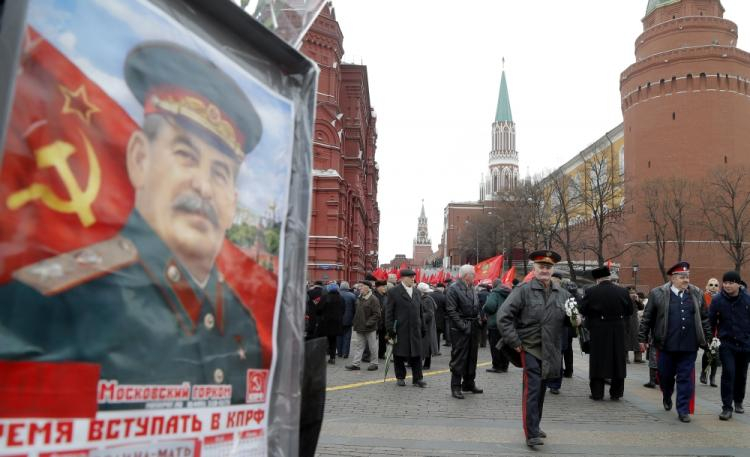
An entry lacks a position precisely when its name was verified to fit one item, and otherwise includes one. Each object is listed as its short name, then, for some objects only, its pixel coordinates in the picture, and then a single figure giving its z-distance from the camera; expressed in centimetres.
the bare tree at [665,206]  5001
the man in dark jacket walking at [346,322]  1560
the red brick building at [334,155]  3881
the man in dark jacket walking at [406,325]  1075
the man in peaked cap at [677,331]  815
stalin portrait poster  139
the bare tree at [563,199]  5059
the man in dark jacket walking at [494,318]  1242
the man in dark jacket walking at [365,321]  1320
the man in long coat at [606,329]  968
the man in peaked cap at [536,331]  651
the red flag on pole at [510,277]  1962
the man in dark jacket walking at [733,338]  835
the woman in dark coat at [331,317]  1439
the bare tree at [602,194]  4966
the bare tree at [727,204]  4745
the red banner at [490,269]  2141
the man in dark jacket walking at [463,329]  958
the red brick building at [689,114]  5431
